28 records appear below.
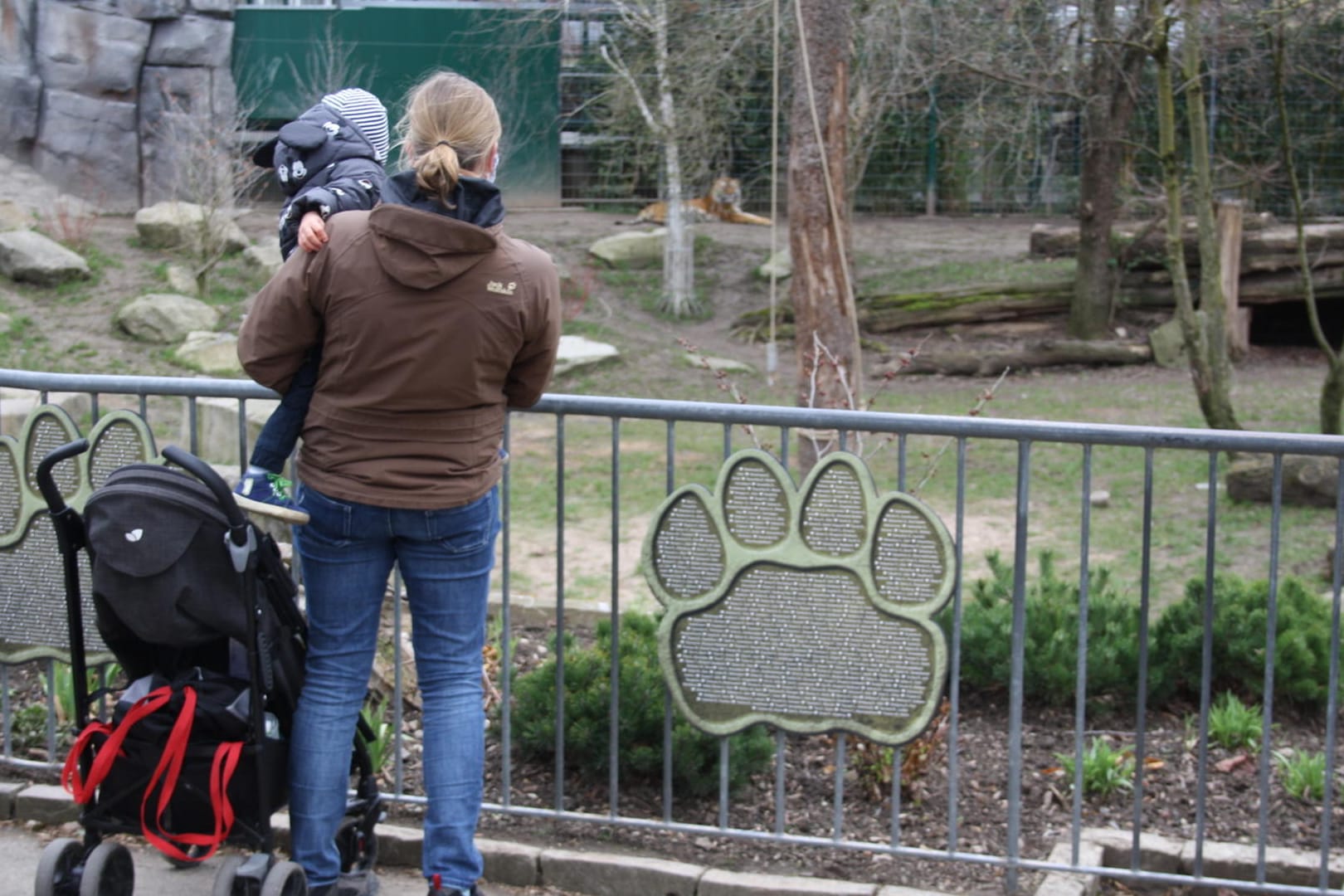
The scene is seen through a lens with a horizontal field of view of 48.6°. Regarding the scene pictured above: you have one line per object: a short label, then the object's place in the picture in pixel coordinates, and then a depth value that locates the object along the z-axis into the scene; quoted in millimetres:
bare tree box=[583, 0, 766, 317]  14297
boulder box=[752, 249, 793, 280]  18047
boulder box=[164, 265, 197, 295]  16016
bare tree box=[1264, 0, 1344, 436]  9305
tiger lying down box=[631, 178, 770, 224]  20922
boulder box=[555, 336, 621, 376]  14914
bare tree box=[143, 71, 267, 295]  16078
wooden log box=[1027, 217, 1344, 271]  15719
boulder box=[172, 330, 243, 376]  13727
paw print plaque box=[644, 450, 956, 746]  3746
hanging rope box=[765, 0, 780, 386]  12659
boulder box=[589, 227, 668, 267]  19078
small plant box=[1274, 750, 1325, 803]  4277
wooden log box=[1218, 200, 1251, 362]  15383
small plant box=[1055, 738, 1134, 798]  4367
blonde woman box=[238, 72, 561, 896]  3213
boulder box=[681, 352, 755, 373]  15016
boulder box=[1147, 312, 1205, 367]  15422
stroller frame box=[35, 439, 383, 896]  3145
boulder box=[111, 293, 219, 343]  14609
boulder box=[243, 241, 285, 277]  16953
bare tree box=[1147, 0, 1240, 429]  10164
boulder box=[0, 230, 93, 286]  15664
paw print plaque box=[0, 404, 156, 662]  4164
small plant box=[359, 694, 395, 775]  4289
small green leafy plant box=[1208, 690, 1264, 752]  4625
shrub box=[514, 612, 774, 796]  4258
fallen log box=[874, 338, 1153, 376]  15078
